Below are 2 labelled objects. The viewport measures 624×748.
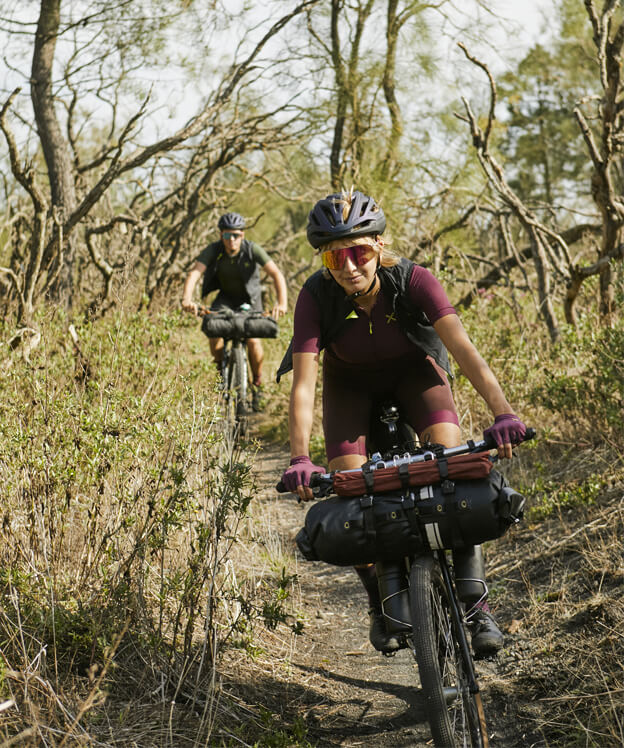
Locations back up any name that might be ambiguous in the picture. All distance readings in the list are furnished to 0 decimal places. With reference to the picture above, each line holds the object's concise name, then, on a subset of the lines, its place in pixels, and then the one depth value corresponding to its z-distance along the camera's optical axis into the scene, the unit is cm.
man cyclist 802
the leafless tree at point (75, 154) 656
